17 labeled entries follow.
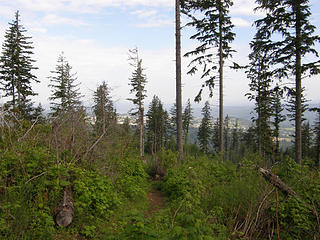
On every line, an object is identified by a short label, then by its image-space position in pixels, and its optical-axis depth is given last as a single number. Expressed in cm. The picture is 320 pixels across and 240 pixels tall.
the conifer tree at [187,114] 4151
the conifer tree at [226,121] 5210
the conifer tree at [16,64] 2016
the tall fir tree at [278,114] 2725
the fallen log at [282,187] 396
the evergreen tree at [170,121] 4431
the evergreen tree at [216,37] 1350
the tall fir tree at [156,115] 3903
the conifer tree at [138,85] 2347
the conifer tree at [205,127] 4269
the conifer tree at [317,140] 3083
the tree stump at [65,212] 395
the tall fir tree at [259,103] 2117
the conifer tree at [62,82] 2579
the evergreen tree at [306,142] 3732
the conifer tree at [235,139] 5441
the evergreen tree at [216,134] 4493
